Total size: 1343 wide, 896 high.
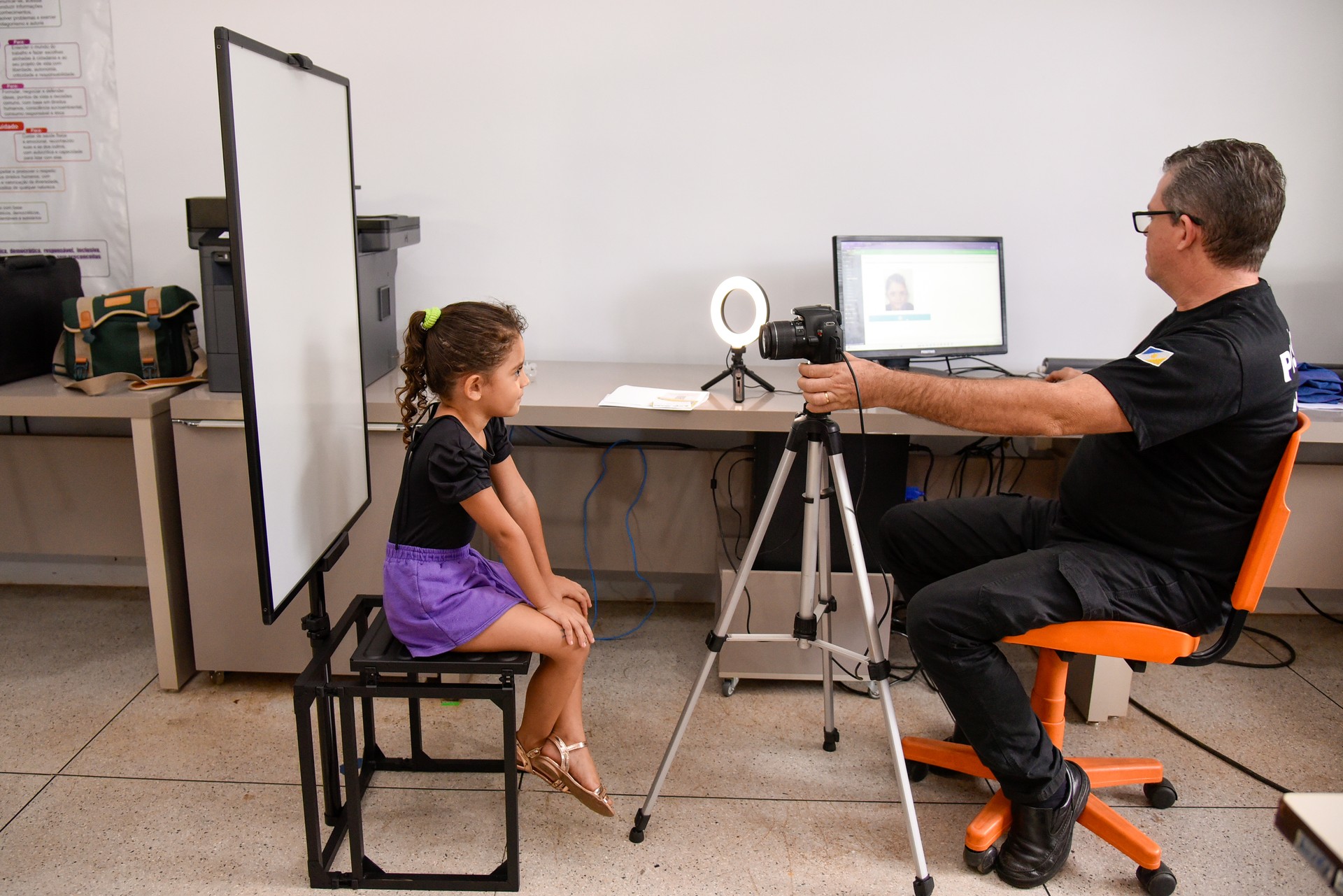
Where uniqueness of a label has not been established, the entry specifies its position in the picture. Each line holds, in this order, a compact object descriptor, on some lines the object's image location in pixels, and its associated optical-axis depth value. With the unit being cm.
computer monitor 256
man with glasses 167
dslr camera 174
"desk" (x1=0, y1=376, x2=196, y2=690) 226
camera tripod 174
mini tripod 233
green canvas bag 239
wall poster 269
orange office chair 165
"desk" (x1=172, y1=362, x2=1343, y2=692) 221
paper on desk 222
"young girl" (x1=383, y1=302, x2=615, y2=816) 174
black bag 243
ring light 237
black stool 168
